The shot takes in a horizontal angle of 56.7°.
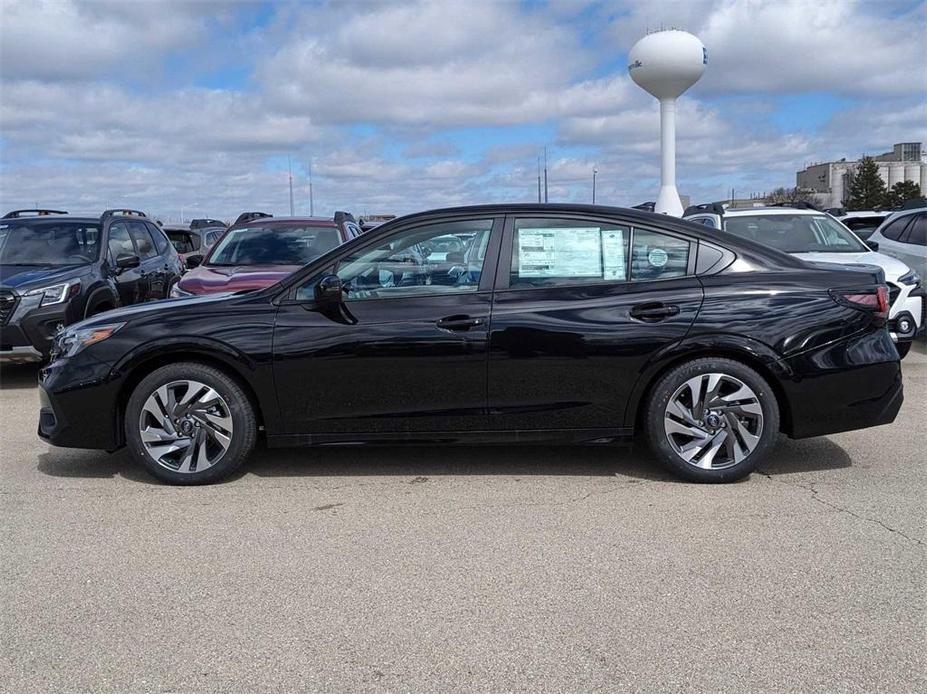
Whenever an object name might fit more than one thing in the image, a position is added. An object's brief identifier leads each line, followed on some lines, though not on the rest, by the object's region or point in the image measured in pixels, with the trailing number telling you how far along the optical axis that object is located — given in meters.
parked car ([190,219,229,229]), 32.31
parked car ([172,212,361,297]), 9.48
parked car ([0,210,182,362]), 8.23
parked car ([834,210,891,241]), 16.33
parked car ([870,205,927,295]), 10.95
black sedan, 4.92
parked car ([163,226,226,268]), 17.94
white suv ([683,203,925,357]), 8.82
